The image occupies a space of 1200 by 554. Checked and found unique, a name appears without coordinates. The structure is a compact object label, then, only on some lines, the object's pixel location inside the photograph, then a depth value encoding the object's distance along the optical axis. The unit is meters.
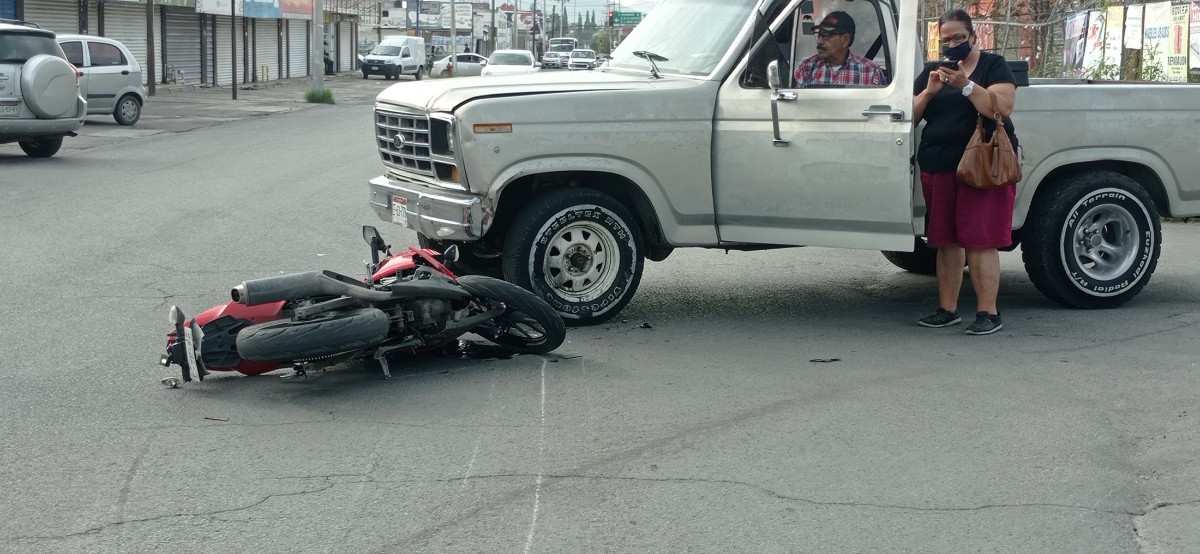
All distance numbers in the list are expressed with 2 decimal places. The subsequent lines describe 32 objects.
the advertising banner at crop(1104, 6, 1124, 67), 16.42
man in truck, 7.66
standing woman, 7.34
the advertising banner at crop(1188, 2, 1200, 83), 14.70
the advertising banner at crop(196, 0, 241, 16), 42.28
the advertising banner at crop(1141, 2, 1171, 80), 15.41
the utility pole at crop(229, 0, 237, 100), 37.09
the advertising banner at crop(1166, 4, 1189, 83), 14.96
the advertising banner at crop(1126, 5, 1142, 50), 15.99
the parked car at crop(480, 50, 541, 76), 44.23
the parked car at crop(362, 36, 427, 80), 58.62
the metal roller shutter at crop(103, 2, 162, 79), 37.72
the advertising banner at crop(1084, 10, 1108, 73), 17.02
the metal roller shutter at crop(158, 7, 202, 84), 42.03
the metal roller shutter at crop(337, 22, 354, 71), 68.62
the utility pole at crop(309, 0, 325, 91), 37.12
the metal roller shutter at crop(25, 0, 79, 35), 33.03
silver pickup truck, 7.37
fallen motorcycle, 5.84
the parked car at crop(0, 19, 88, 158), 16.97
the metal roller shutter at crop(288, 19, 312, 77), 57.44
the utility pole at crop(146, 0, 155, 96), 34.38
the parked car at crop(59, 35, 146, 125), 23.60
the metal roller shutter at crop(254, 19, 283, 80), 51.84
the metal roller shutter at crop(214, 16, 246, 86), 46.62
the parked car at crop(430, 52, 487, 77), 56.33
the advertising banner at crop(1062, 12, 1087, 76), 17.70
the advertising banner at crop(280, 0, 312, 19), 53.38
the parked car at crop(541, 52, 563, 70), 58.71
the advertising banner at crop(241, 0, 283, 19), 48.17
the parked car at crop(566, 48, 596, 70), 66.88
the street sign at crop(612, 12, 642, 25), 72.06
